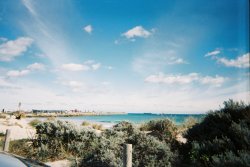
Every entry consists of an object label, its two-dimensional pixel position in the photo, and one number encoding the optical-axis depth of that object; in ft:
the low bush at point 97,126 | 47.68
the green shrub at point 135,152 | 17.54
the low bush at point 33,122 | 57.81
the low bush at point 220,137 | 13.46
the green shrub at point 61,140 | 23.50
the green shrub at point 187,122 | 30.49
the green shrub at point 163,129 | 23.06
